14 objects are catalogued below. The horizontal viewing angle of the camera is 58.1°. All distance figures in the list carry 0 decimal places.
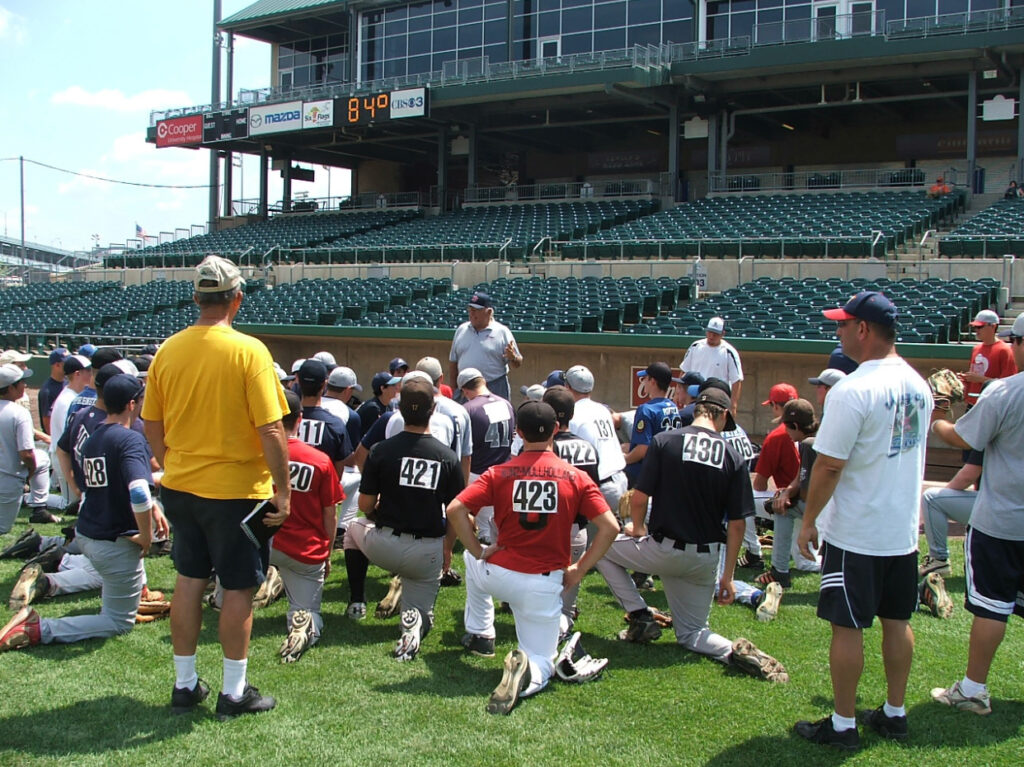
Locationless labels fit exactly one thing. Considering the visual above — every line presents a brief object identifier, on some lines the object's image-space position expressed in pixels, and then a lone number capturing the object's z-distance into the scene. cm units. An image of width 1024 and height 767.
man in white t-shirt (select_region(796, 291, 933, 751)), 392
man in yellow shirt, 421
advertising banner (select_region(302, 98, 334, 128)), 3291
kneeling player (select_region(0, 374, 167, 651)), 522
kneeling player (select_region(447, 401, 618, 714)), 469
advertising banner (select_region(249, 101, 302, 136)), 3362
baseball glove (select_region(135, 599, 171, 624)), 576
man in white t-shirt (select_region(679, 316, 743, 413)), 993
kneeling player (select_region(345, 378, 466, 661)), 536
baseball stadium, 434
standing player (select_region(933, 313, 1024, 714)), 437
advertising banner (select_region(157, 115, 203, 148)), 3653
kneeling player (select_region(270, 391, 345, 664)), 540
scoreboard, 3095
